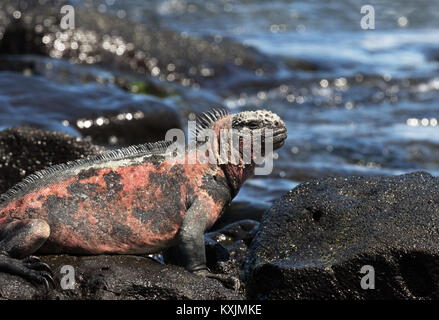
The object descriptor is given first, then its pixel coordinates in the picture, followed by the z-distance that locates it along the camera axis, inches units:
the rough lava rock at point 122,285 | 361.4
